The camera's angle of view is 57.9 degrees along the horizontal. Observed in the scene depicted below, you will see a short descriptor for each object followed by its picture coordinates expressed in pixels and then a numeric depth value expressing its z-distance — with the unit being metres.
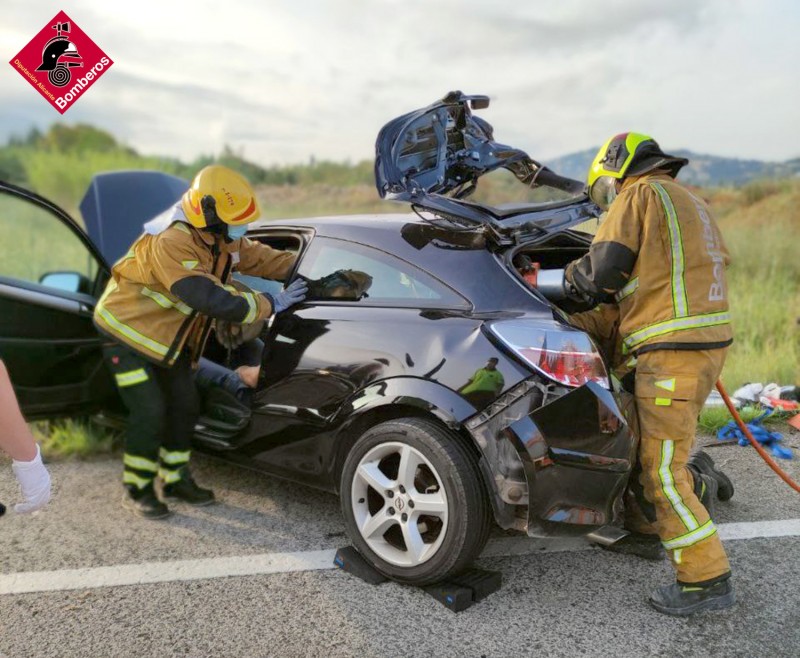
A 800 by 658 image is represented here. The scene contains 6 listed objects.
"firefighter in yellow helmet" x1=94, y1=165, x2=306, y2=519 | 3.38
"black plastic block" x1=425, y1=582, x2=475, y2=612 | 2.77
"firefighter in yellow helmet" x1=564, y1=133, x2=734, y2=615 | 2.76
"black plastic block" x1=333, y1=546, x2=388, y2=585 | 3.00
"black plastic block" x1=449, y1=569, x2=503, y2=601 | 2.85
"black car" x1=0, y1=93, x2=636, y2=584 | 2.66
